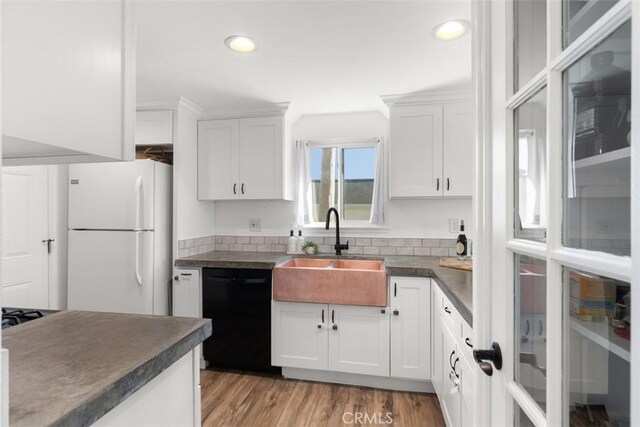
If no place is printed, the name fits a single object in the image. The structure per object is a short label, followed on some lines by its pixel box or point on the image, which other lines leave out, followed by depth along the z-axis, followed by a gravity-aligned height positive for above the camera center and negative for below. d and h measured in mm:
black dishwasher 2553 -802
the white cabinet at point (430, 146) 2639 +563
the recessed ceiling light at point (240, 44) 1819 +974
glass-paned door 460 +4
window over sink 3213 +344
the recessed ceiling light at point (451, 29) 1659 +969
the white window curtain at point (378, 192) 3088 +212
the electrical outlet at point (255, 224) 3309 -99
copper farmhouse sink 2348 -525
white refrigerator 2557 -187
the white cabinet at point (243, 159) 2963 +512
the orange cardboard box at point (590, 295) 476 -126
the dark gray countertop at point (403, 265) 1545 -370
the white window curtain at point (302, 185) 3250 +295
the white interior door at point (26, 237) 2447 -181
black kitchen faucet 2967 -234
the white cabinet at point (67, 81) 537 +256
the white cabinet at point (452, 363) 1347 -741
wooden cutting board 2169 -344
